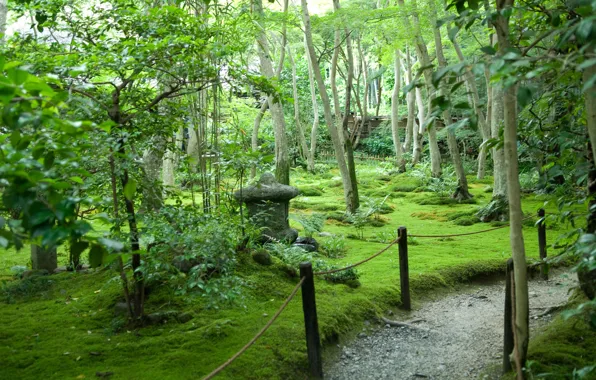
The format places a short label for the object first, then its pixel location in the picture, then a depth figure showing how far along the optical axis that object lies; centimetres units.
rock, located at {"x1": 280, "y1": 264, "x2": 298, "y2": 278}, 596
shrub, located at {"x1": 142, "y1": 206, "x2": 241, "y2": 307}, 417
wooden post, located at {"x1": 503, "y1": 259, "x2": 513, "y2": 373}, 393
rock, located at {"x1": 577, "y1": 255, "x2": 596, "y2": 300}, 445
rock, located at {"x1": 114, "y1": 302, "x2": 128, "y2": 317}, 492
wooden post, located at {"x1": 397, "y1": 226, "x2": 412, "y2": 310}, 590
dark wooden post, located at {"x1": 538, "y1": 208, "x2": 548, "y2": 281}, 689
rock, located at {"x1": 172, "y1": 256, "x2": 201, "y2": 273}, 530
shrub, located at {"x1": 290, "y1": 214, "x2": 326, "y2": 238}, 875
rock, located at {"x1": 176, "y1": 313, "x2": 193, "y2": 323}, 484
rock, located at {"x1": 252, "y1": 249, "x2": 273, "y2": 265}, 590
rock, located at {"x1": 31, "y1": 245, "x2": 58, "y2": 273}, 634
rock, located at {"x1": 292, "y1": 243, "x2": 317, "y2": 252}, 807
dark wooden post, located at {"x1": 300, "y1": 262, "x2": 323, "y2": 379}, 419
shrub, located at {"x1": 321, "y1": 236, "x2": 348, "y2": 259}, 839
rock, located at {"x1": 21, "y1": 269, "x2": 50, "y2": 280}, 606
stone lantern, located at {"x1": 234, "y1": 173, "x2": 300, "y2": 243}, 772
